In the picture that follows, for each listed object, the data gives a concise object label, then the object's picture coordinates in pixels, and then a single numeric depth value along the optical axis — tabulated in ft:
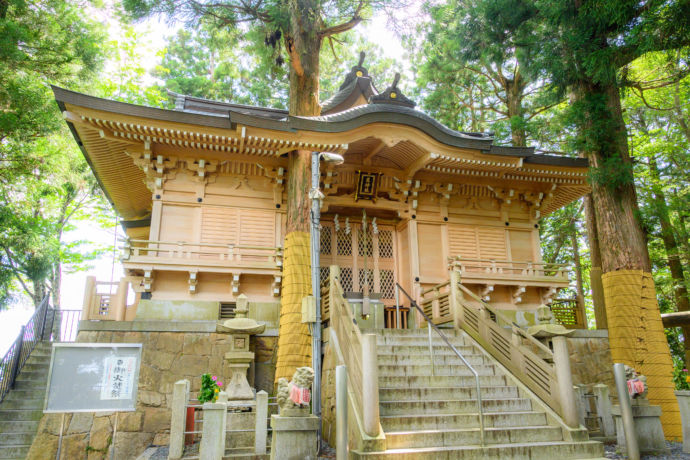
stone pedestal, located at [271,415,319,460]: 18.76
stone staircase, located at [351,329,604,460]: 19.65
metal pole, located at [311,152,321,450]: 22.63
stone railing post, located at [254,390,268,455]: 22.58
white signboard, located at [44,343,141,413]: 20.10
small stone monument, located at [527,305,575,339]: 30.66
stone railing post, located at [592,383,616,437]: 27.68
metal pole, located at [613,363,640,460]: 22.30
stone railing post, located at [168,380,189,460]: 22.52
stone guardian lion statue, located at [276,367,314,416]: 19.30
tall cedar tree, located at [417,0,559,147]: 42.29
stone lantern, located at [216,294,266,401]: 26.66
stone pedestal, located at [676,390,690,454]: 25.30
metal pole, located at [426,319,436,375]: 25.20
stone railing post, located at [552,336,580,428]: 22.04
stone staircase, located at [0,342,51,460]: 30.81
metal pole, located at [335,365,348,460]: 18.38
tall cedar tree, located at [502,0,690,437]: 32.58
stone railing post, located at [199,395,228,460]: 20.24
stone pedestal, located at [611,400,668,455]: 24.22
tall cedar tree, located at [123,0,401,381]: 31.50
